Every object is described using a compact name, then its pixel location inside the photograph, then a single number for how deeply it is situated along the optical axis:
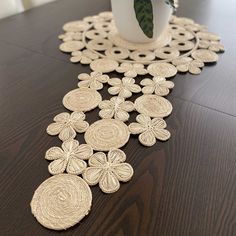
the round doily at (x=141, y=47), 0.91
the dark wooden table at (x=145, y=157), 0.47
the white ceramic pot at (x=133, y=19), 0.87
